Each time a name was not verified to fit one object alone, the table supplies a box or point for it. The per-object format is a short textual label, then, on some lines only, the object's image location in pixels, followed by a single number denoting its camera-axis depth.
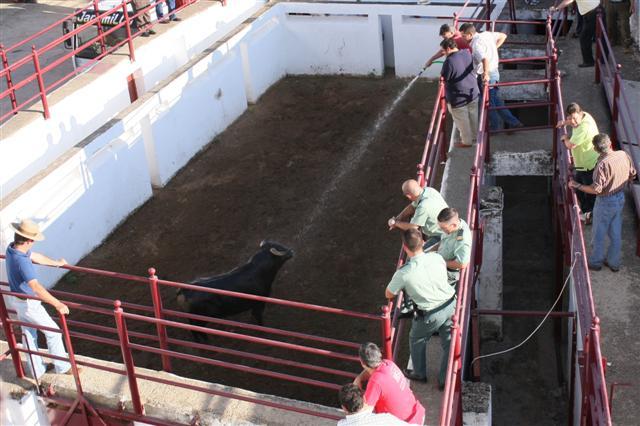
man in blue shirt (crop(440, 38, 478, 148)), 12.27
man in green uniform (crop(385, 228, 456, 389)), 7.88
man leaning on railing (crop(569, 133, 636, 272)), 9.95
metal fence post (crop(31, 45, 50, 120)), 13.12
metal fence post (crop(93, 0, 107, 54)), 15.30
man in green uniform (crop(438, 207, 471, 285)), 8.48
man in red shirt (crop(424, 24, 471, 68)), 12.52
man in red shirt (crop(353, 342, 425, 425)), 7.00
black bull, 11.55
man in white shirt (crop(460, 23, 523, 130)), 12.84
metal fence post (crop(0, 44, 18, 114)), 13.19
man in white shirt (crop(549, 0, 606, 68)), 15.31
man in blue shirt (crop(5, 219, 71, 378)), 8.42
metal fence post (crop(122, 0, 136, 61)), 15.73
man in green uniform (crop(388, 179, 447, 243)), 9.22
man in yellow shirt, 10.83
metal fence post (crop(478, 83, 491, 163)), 12.72
